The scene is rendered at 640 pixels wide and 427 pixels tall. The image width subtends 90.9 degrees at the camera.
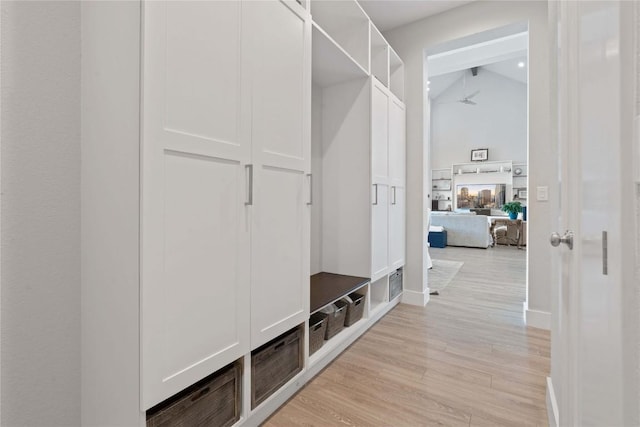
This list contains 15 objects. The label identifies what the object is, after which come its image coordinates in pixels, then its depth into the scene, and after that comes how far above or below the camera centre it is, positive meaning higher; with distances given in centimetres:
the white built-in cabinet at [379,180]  264 +31
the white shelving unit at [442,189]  1081 +93
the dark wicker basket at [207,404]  112 -73
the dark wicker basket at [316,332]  197 -75
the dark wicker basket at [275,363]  149 -76
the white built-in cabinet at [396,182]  299 +33
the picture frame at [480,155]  1013 +198
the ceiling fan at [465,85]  921 +425
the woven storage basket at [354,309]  245 -75
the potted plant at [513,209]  792 +16
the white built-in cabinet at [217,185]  104 +12
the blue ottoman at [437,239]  748 -56
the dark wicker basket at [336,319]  222 -76
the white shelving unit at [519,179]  960 +111
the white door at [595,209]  56 +2
